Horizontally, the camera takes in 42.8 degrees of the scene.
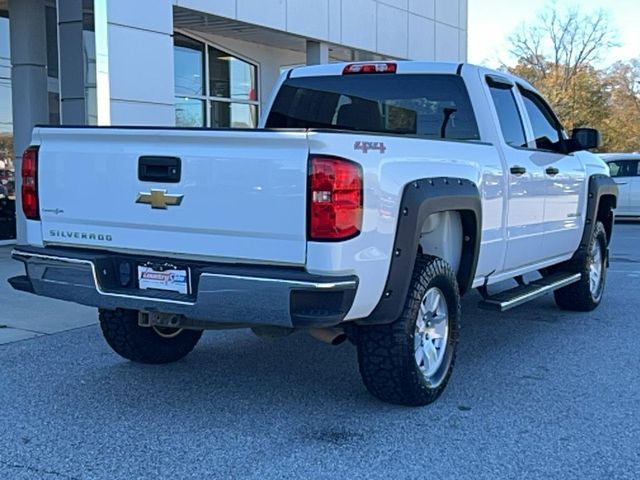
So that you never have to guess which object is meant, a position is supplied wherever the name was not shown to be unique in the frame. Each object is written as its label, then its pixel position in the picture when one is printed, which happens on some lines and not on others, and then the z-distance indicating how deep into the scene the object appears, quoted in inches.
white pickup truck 156.6
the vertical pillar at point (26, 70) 483.8
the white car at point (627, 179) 774.5
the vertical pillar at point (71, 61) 439.5
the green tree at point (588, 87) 1720.0
